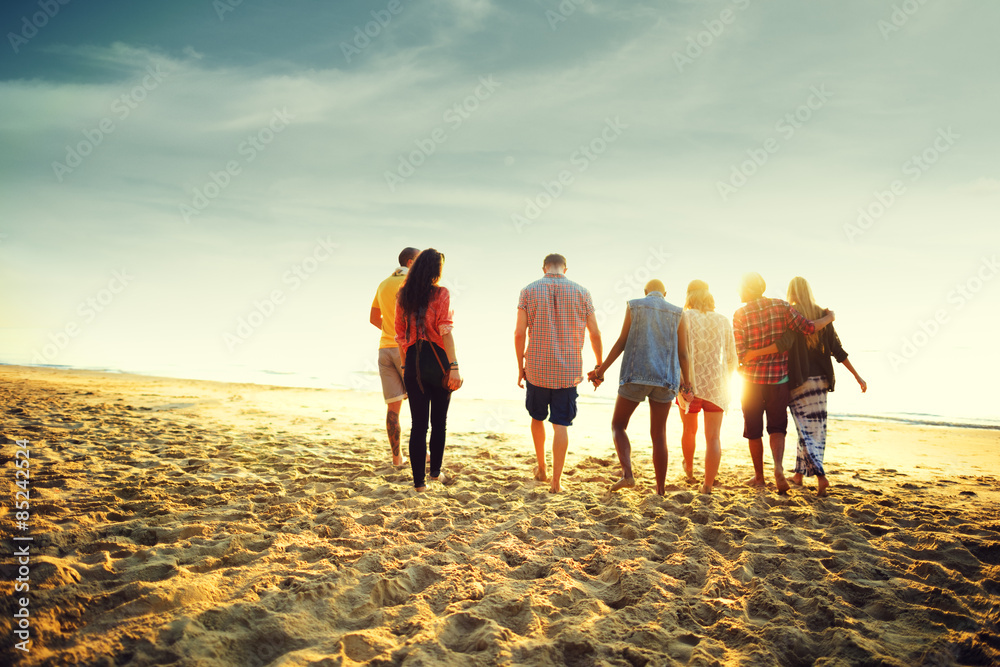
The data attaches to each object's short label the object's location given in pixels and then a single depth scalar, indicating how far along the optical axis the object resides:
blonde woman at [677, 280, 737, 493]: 4.76
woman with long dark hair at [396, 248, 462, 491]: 4.44
